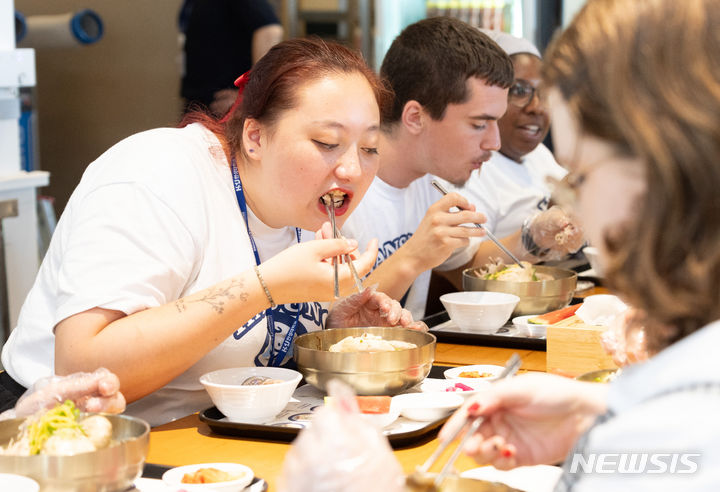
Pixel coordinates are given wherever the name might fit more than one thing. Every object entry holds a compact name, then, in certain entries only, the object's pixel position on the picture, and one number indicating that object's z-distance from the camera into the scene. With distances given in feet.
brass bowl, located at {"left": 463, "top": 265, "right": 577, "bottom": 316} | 8.48
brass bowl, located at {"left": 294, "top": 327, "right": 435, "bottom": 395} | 6.94
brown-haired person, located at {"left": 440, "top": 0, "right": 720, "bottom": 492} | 3.86
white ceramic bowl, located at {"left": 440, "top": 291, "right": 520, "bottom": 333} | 8.11
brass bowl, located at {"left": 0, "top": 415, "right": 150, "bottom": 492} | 5.85
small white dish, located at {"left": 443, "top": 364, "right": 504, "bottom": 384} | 7.21
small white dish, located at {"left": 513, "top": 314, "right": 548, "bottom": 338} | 8.08
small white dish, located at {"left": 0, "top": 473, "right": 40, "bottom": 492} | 5.77
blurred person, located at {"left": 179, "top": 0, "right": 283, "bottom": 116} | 12.16
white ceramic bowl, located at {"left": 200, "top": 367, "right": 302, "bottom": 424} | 6.68
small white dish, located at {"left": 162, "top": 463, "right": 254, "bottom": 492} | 6.06
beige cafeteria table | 6.41
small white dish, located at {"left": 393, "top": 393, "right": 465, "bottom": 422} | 6.71
